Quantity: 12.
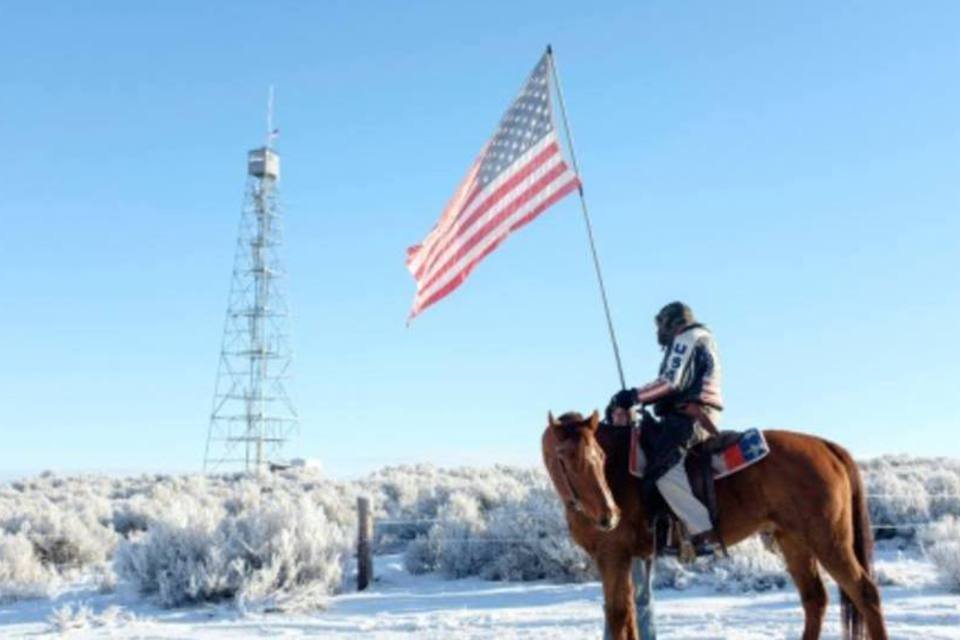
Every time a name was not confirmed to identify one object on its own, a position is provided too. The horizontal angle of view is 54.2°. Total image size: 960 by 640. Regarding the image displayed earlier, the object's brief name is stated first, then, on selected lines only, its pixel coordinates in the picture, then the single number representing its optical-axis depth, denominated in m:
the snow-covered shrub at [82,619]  9.80
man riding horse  6.09
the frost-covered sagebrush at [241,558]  11.05
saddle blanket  6.16
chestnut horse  5.75
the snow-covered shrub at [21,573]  12.30
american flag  8.68
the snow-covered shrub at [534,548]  12.34
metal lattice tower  39.66
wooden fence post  12.39
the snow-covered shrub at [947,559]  10.49
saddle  6.12
